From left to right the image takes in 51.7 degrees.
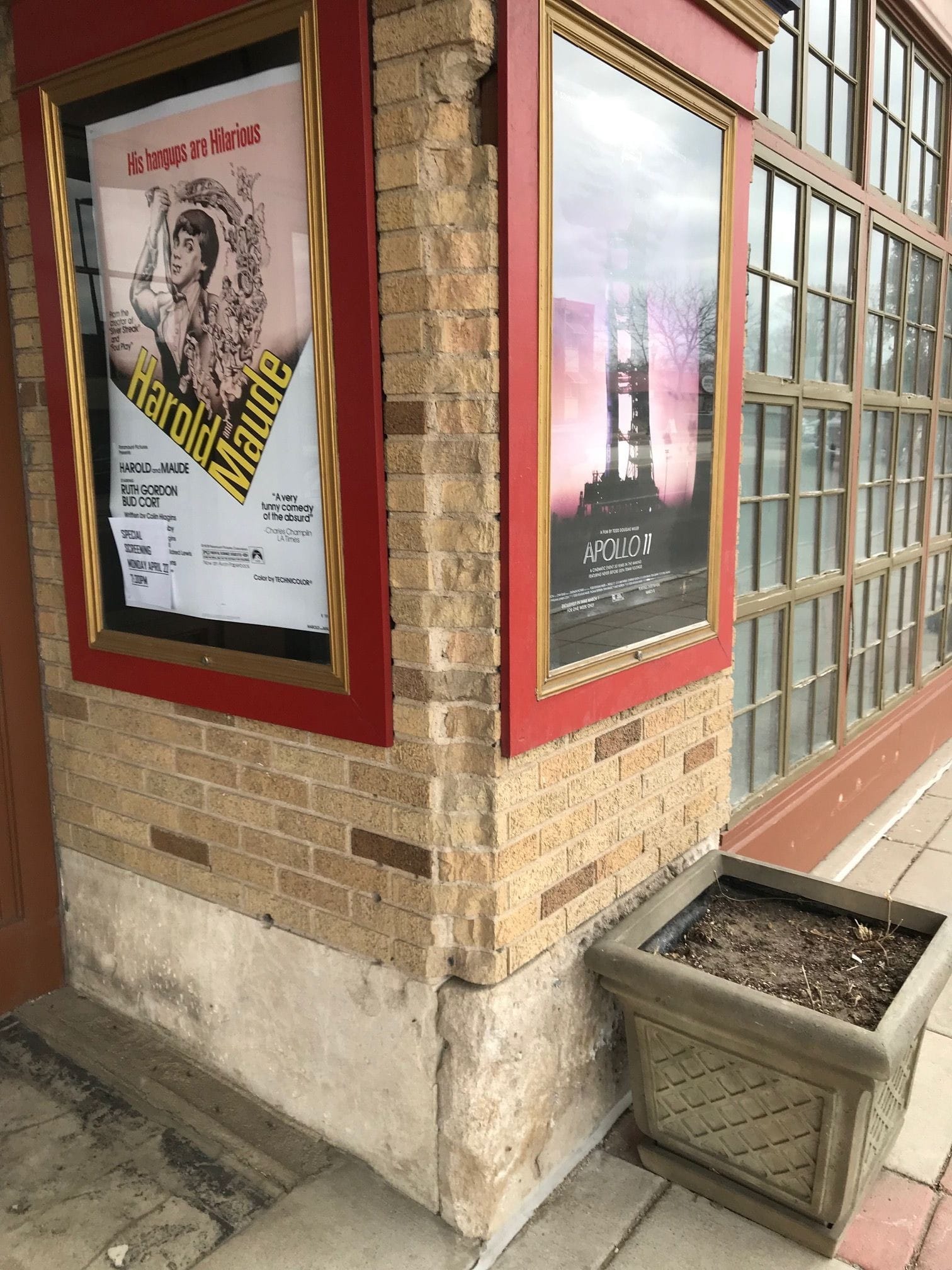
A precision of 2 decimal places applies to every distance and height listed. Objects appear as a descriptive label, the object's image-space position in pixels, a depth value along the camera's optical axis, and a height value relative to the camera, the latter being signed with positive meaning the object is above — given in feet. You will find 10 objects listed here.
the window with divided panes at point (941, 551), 18.56 -2.02
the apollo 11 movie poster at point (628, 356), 6.92 +0.75
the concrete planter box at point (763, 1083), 6.86 -4.69
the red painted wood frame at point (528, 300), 6.23 +1.00
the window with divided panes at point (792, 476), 11.47 -0.33
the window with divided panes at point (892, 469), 15.10 -0.36
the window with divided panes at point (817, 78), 11.28 +4.48
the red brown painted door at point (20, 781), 9.23 -3.04
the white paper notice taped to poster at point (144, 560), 8.15 -0.80
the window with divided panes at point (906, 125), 14.15 +4.88
